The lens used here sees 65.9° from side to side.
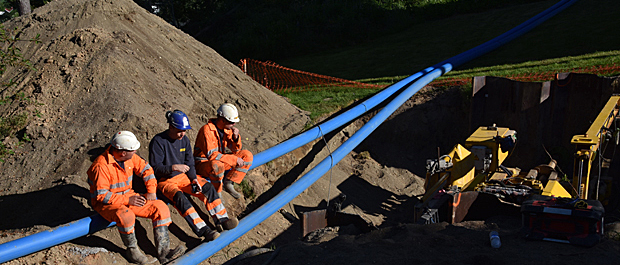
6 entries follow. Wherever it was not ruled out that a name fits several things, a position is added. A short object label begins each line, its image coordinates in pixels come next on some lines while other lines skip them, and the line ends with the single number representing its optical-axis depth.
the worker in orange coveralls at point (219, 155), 6.75
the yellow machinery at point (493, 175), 7.41
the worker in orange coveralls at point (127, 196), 5.32
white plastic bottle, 5.50
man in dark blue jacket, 6.02
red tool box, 5.38
